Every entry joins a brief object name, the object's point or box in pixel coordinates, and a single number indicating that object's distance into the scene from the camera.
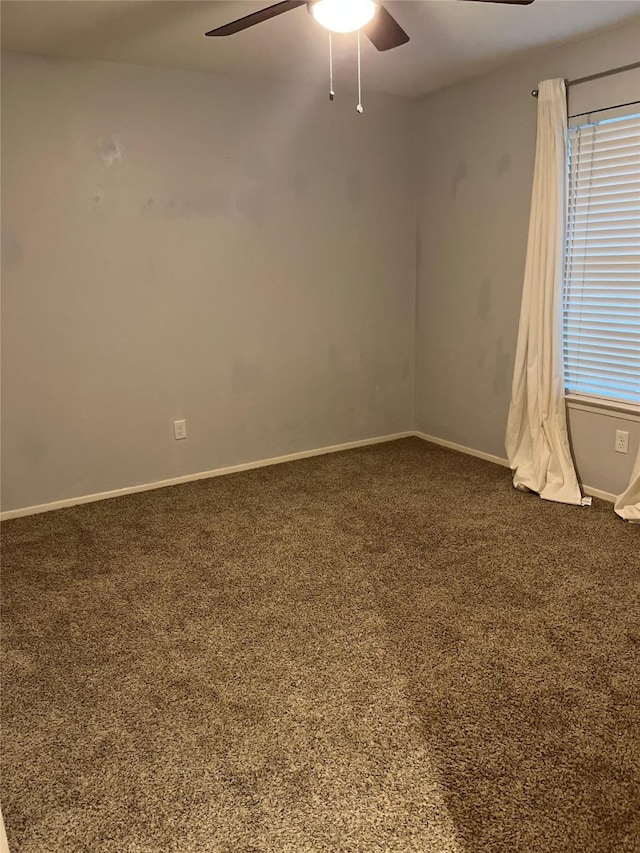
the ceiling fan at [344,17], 2.25
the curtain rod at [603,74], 3.00
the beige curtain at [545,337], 3.34
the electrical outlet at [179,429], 3.89
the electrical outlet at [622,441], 3.32
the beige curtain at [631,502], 3.15
